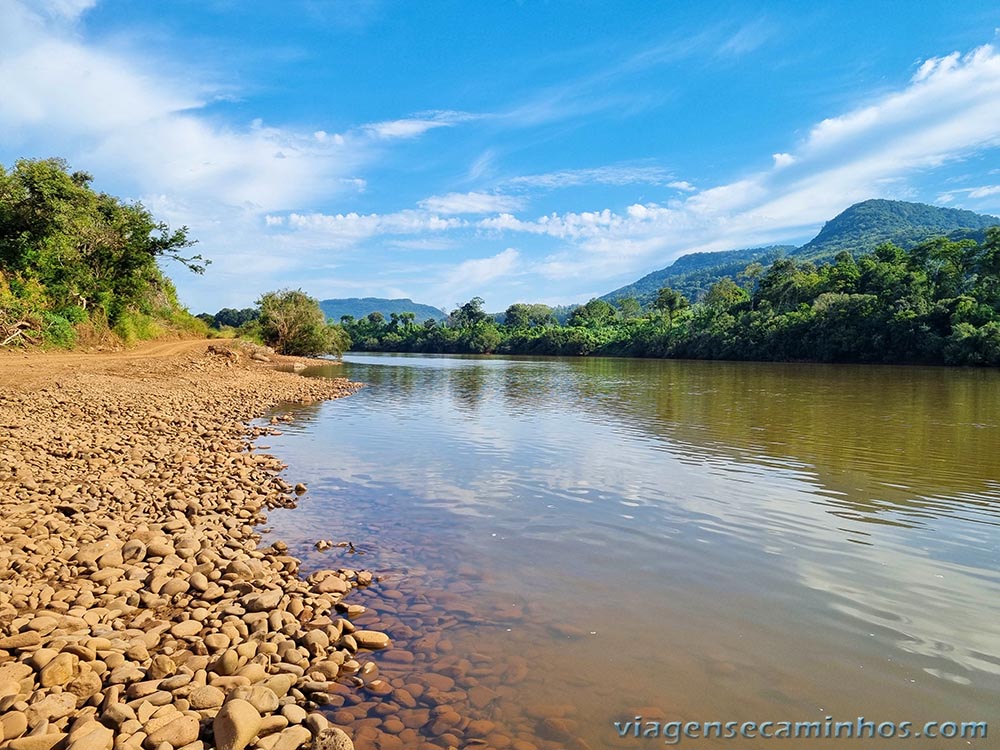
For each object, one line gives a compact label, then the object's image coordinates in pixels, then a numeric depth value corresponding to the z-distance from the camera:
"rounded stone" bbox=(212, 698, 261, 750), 3.84
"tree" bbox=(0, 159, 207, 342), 30.03
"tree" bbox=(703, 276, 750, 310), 115.40
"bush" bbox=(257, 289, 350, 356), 64.38
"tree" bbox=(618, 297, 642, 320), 179.90
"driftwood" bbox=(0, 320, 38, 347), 25.36
